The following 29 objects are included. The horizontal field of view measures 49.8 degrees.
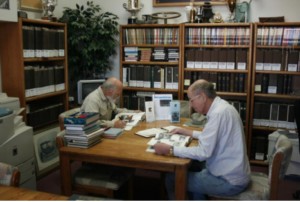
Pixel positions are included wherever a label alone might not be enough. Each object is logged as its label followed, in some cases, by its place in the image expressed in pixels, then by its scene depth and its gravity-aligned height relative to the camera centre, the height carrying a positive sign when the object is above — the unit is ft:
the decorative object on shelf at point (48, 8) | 12.75 +2.03
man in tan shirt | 10.38 -1.29
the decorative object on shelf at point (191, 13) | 13.64 +1.98
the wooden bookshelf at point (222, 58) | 13.12 +0.09
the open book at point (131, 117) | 9.93 -1.87
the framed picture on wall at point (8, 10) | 9.93 +1.53
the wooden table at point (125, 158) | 6.90 -2.17
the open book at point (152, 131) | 8.84 -2.00
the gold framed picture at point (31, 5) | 12.40 +2.15
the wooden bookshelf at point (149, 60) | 14.06 -0.01
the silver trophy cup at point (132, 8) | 14.40 +2.36
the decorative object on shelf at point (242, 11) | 13.29 +2.02
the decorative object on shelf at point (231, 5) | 13.30 +2.27
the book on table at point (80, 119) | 7.66 -1.42
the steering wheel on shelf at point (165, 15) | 14.42 +2.03
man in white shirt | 7.06 -2.03
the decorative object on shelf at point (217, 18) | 13.46 +1.76
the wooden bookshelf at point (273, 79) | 12.57 -0.74
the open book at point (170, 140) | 7.90 -2.03
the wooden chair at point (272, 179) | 6.72 -2.58
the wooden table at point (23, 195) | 5.65 -2.42
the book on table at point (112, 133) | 8.55 -1.95
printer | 9.25 -2.45
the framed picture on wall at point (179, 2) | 13.89 +2.55
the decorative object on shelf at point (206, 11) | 13.56 +2.05
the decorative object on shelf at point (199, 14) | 13.53 +1.92
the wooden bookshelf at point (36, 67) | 11.09 -0.27
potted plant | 14.12 +0.87
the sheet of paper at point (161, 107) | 10.80 -1.56
